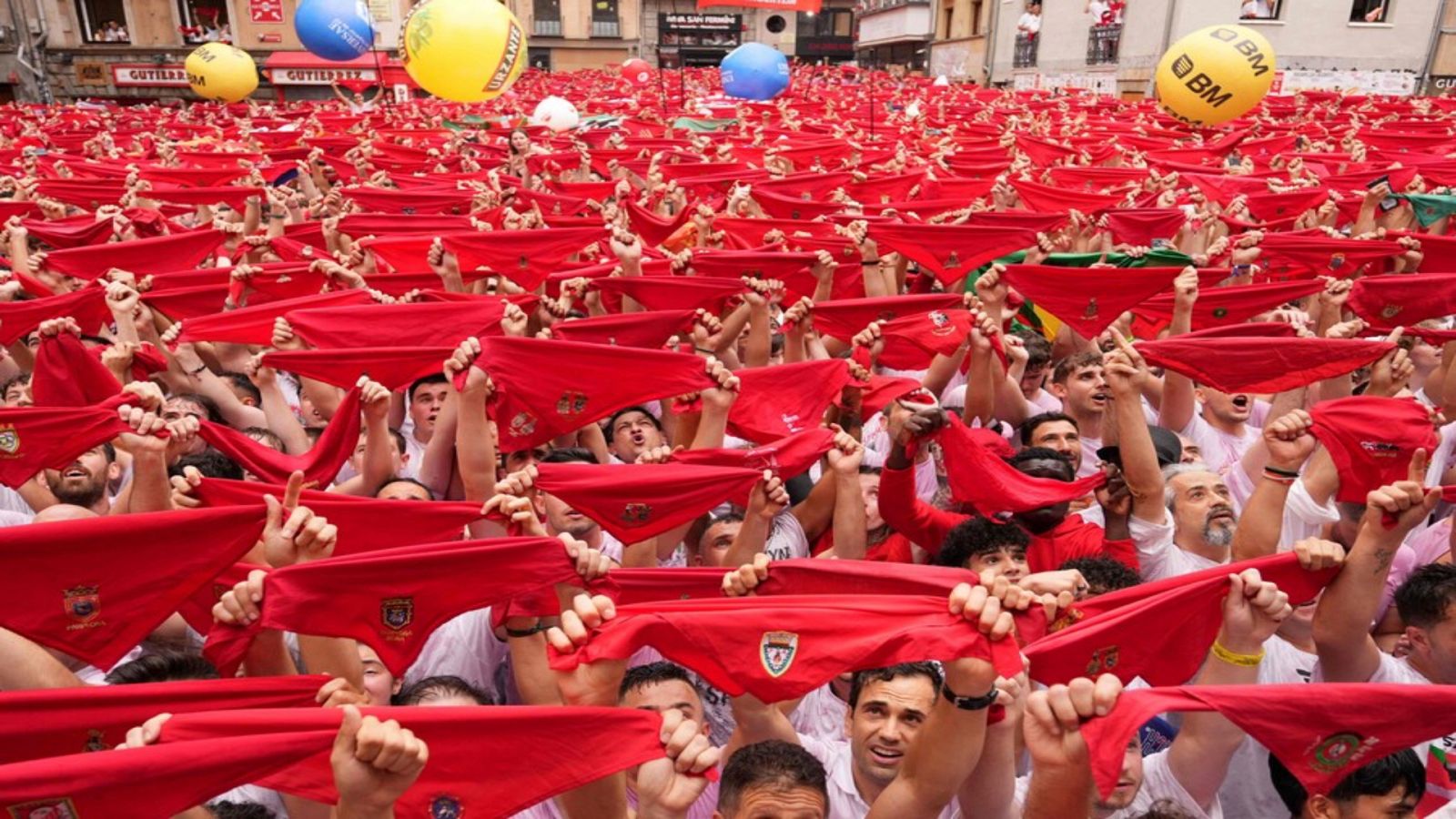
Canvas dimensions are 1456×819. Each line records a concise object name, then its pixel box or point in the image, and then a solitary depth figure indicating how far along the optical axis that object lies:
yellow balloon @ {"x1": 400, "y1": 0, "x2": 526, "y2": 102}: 9.76
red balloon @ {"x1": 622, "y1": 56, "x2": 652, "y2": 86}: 29.19
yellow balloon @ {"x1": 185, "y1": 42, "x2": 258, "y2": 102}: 17.47
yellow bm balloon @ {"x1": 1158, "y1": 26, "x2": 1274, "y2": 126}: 10.59
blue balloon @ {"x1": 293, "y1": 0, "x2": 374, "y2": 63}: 13.71
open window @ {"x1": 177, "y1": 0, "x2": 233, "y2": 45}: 33.59
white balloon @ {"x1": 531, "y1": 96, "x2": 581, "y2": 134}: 15.48
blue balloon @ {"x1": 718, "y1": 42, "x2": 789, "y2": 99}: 18.30
